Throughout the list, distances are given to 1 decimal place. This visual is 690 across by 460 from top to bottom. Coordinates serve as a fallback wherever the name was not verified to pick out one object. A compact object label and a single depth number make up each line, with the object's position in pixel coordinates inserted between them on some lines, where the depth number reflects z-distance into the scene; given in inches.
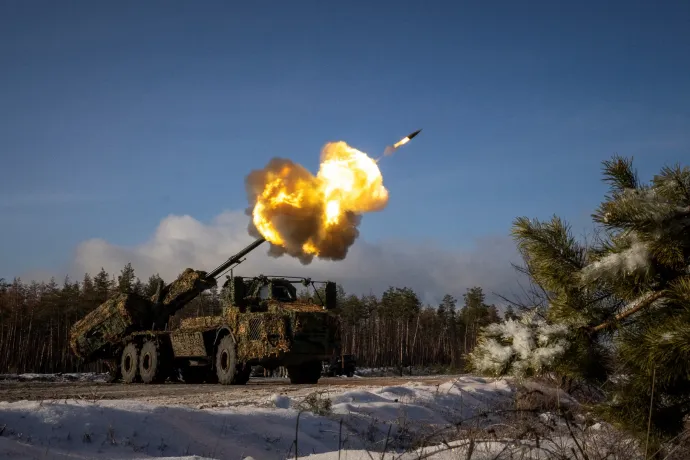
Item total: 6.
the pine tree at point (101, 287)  1934.8
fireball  709.9
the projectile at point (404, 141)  645.9
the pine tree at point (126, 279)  2231.2
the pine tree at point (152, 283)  1932.8
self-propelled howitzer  611.8
